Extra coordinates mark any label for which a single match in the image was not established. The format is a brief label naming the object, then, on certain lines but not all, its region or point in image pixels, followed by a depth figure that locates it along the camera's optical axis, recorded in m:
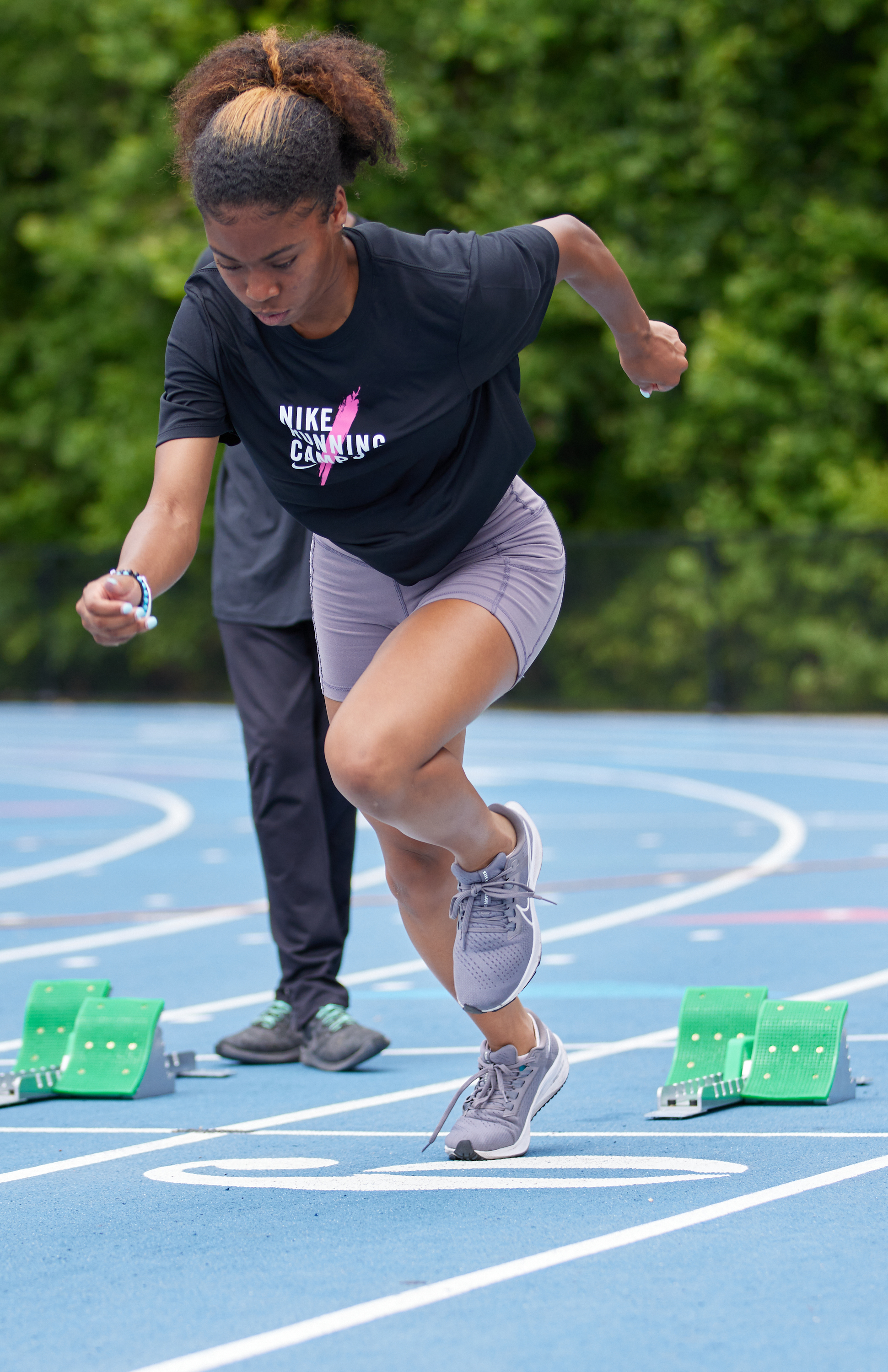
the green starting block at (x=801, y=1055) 8.47
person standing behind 10.42
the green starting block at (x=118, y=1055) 9.27
